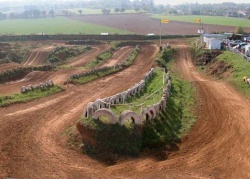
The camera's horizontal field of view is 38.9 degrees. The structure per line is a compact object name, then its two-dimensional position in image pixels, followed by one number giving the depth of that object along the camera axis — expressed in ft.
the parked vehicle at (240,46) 178.98
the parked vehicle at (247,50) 164.04
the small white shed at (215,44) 183.73
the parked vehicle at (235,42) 193.59
